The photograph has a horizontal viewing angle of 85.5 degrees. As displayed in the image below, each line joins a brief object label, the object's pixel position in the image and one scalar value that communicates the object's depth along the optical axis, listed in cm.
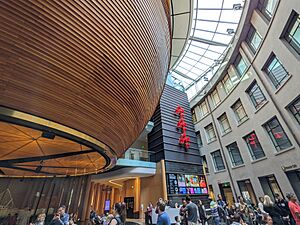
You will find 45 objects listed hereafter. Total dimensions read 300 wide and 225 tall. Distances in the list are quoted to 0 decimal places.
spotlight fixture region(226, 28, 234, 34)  1355
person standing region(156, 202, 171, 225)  315
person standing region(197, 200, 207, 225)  761
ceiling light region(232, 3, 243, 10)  1179
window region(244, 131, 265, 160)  1143
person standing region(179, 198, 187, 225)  682
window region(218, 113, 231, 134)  1506
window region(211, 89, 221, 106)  1651
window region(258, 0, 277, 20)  951
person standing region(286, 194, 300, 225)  399
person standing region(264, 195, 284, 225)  476
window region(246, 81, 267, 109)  1128
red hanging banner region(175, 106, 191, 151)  1470
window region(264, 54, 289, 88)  933
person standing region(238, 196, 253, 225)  720
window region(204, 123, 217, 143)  1683
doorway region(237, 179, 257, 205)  1152
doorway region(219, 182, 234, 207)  1370
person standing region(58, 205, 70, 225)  443
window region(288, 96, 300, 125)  839
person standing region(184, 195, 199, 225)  509
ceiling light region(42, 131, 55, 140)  448
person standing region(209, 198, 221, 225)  695
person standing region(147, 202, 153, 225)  957
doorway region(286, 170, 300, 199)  848
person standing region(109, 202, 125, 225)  322
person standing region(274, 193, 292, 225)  559
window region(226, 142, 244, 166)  1345
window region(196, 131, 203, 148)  1842
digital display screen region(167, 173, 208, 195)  1183
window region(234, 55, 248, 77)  1302
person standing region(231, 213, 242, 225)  389
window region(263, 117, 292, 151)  942
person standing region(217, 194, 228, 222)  775
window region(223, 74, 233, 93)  1466
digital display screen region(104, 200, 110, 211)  1550
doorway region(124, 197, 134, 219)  1321
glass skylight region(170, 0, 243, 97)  1322
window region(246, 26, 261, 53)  1126
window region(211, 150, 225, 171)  1527
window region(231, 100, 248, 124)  1309
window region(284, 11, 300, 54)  794
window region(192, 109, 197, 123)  1991
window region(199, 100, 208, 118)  1856
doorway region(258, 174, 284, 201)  987
